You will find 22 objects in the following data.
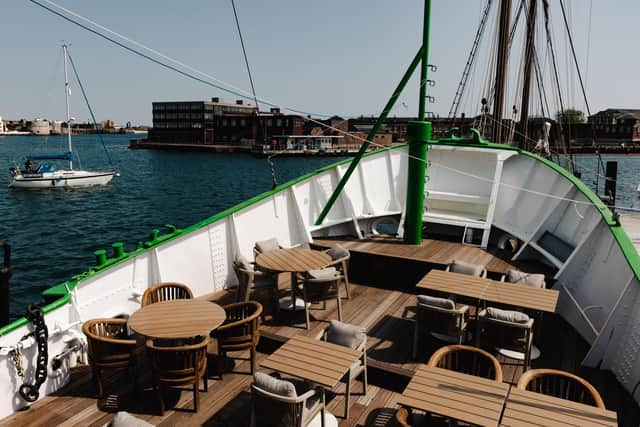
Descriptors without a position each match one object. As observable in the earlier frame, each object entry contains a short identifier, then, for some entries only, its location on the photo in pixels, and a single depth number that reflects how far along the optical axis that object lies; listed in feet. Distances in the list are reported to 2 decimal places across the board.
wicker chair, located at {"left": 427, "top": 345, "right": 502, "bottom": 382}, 15.33
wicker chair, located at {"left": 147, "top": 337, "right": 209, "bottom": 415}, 15.57
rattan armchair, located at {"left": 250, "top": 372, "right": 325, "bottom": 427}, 13.06
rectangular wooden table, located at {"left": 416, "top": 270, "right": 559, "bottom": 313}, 19.47
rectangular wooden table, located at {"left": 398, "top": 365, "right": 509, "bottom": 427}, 12.07
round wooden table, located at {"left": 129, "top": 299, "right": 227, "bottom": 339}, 16.34
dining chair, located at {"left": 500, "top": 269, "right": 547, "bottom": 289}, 22.13
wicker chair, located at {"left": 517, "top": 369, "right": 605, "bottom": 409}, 13.91
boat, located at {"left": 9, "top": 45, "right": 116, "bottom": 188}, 157.89
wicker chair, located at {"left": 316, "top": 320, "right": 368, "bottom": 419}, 16.47
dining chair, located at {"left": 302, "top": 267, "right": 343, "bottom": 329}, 22.22
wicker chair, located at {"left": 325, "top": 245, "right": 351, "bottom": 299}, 25.68
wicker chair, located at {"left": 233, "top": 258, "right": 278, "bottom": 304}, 22.97
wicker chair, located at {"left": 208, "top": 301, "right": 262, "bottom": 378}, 17.78
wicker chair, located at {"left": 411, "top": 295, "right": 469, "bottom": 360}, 18.70
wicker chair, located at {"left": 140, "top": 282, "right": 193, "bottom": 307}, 20.66
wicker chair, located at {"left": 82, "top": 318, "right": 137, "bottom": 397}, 16.26
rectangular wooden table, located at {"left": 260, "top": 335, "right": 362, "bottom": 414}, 14.03
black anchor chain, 16.18
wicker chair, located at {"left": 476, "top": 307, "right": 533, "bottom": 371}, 17.93
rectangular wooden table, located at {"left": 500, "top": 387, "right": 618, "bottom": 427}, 11.77
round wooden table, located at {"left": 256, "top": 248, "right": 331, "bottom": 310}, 22.50
